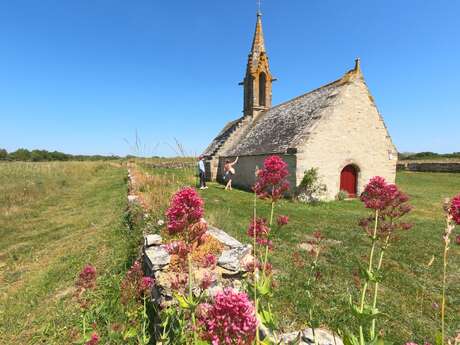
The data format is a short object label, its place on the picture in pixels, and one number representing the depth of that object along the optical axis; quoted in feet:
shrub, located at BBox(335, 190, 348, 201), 50.11
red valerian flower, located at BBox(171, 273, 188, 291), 8.27
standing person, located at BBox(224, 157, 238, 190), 40.94
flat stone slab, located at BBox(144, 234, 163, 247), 16.29
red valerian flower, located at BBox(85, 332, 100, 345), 7.60
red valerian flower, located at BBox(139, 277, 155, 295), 10.67
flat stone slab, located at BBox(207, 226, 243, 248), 16.47
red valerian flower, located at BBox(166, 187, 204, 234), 7.38
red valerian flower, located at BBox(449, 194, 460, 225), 6.39
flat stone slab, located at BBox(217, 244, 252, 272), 14.24
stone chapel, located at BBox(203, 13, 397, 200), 48.26
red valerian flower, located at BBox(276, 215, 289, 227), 9.02
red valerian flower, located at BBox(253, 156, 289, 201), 8.85
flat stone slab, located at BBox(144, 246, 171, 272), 14.03
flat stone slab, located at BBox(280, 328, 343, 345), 9.66
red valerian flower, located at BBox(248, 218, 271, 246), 8.59
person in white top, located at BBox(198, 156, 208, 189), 55.65
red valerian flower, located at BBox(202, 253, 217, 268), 10.44
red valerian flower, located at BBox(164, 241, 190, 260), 7.65
